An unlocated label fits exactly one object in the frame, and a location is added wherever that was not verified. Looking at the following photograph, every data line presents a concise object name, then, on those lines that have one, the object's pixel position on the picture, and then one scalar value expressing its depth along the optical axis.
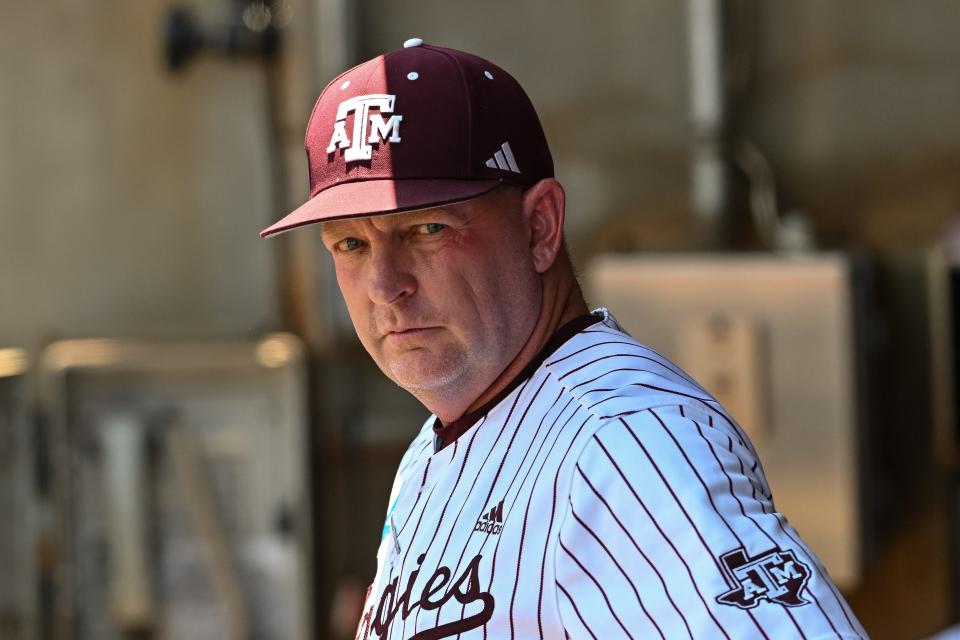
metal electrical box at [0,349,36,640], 8.55
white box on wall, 7.36
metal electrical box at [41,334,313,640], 8.44
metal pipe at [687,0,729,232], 8.00
